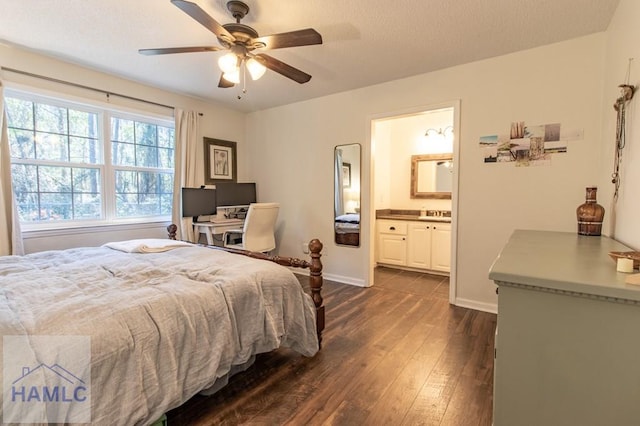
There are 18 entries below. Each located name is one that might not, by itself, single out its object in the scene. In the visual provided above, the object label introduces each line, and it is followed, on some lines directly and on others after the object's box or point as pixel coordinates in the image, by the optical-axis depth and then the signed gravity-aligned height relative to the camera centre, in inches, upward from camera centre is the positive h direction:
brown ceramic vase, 77.5 -3.8
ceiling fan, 74.1 +40.3
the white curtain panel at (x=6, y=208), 107.2 -4.5
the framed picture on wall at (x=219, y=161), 175.2 +21.4
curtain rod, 111.5 +45.1
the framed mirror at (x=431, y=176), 187.2 +14.6
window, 117.3 +14.7
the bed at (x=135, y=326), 41.8 -22.3
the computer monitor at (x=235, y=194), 175.3 +2.0
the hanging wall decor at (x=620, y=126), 70.5 +18.7
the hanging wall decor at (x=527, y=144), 106.0 +20.3
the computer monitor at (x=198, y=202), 156.4 -2.6
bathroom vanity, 171.0 -24.3
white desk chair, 147.1 -16.2
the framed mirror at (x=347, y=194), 156.6 +2.2
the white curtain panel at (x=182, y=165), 157.2 +16.3
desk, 159.6 -16.2
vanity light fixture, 186.4 +40.6
